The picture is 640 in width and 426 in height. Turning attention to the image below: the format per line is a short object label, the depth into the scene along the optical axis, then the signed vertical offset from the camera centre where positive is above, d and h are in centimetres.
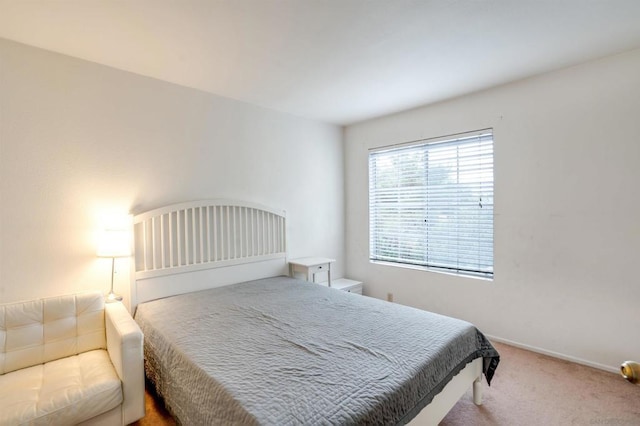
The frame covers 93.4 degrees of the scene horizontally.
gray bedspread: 124 -77
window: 311 +5
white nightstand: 339 -66
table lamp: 221 -23
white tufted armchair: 146 -89
